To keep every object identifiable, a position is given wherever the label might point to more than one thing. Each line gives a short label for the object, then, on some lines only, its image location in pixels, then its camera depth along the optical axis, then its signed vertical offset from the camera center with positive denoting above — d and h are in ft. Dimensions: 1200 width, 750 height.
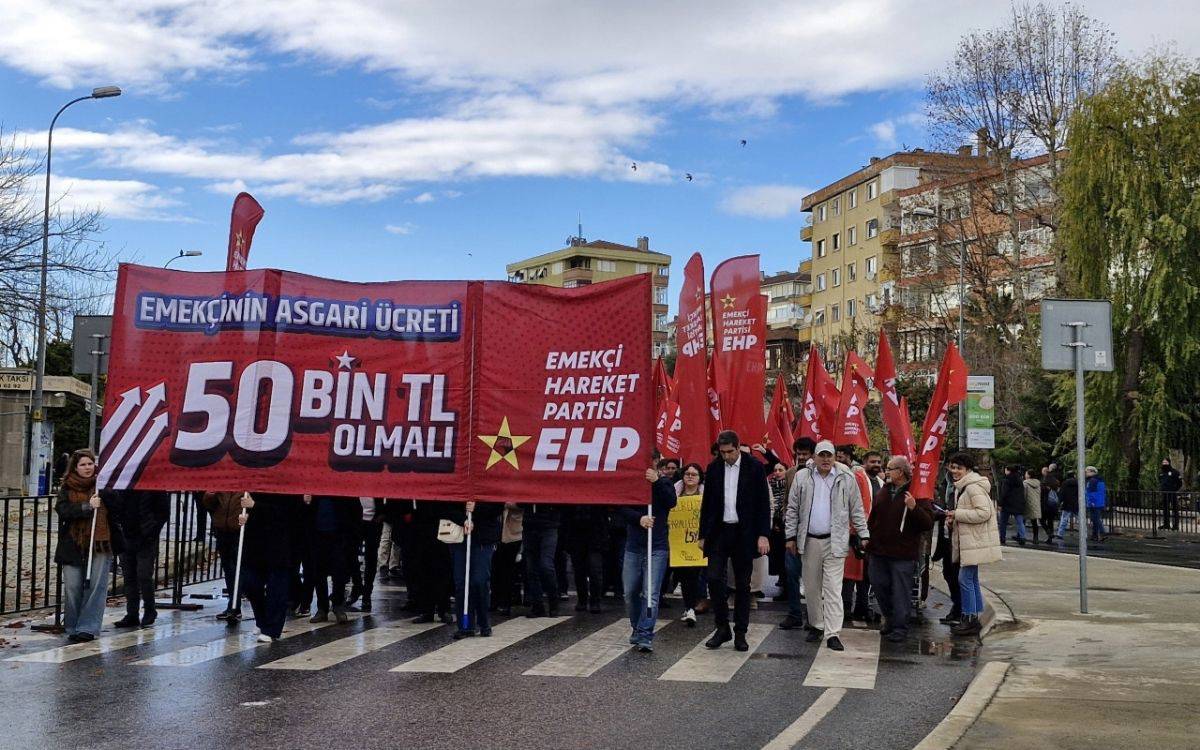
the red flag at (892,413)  50.34 +2.50
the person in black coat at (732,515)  35.37 -1.16
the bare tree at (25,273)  76.13 +11.29
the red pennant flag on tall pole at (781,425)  58.95 +2.52
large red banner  36.58 +2.31
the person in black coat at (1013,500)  89.25 -1.57
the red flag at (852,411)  56.85 +2.86
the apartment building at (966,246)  138.92 +25.93
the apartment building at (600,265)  395.75 +64.88
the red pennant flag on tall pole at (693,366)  40.60 +3.52
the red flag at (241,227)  42.45 +7.87
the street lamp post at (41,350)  80.33 +8.76
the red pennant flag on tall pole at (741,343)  46.50 +4.82
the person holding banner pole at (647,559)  34.83 -2.45
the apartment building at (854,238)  261.03 +51.12
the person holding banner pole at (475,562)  36.99 -2.70
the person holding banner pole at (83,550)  36.42 -2.52
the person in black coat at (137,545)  39.14 -2.51
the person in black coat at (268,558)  35.68 -2.65
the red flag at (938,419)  42.47 +2.01
